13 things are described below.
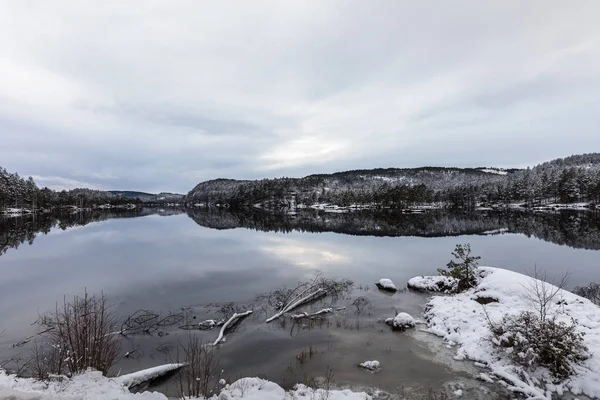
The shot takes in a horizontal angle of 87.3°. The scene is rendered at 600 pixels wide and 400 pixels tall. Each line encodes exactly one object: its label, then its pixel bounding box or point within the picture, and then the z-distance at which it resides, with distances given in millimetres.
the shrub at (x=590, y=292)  20619
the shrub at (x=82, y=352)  9984
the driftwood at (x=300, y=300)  19370
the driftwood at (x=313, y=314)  19047
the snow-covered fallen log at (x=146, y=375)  11122
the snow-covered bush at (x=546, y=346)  11227
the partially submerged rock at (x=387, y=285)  25358
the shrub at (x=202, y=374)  9914
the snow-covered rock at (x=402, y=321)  17506
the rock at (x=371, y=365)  12953
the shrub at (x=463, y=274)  23656
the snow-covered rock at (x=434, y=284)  24922
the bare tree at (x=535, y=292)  16548
